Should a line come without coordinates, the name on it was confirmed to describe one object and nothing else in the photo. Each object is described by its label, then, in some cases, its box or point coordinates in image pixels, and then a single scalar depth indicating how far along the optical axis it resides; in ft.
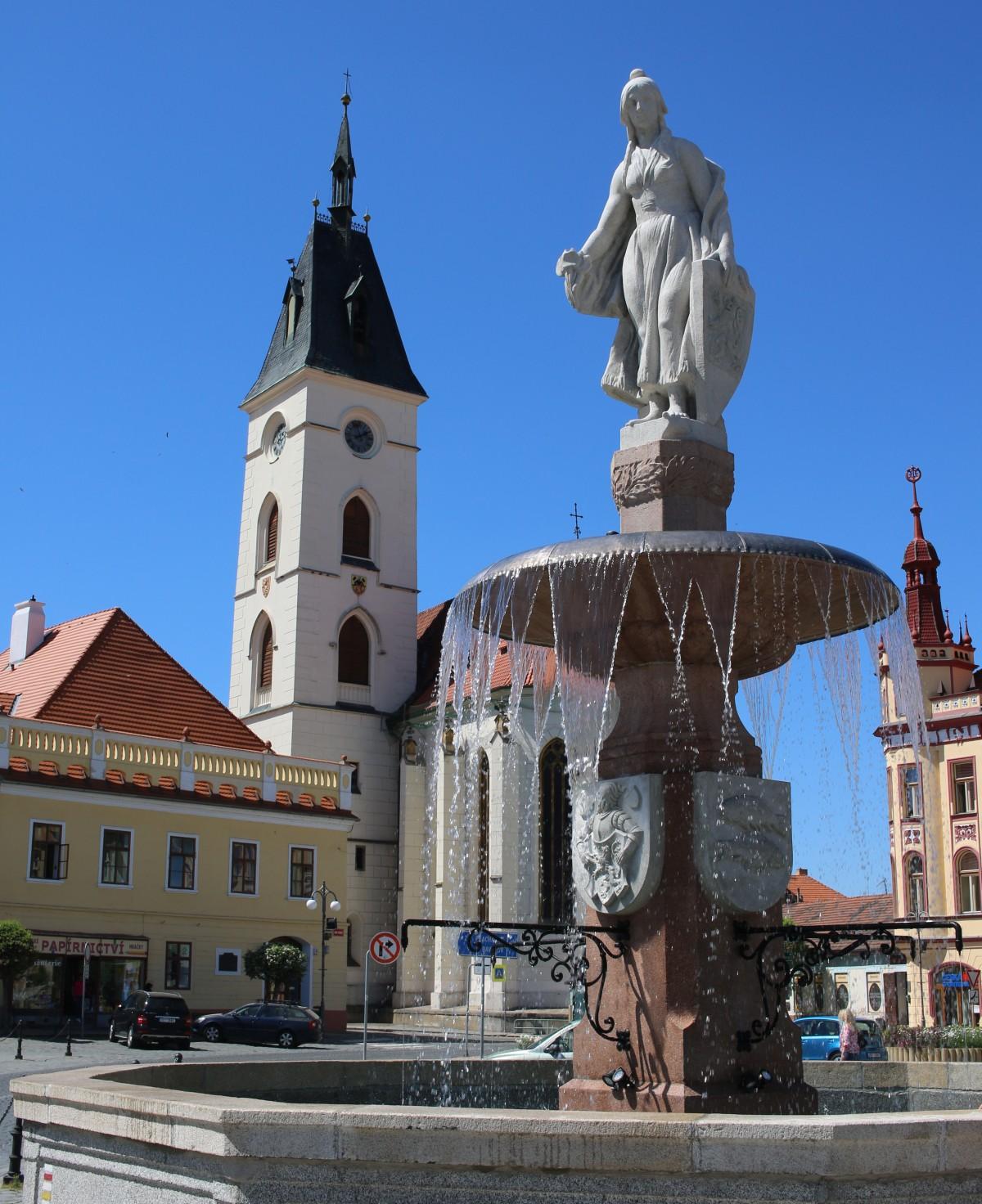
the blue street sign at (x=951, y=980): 158.20
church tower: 165.17
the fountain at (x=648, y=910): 17.22
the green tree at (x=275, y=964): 120.26
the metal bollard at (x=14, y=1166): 34.65
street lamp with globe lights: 123.03
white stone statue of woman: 31.73
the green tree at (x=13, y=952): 102.89
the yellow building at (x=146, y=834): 113.39
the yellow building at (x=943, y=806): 159.12
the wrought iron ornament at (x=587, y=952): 27.37
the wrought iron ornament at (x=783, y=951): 27.04
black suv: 96.02
